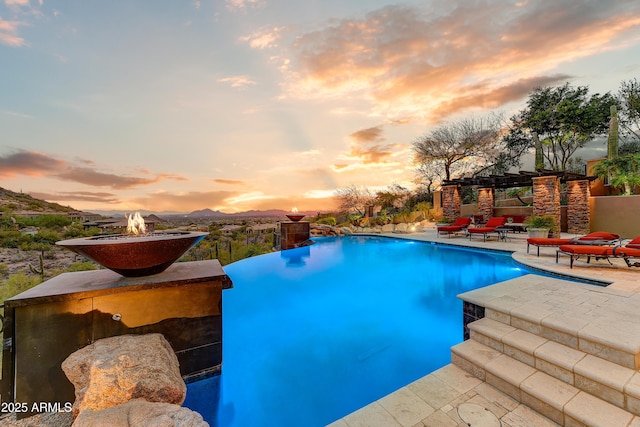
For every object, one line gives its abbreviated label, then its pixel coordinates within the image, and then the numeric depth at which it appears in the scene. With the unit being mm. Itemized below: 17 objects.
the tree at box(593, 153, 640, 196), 10859
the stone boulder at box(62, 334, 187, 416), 1689
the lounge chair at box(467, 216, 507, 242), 10227
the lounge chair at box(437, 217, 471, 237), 11445
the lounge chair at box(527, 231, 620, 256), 6367
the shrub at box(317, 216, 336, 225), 18391
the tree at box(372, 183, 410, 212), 20203
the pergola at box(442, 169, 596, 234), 10438
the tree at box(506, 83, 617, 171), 16172
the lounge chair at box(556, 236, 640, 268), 5156
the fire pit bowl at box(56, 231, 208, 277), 2076
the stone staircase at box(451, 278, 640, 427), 1789
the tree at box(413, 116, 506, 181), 19484
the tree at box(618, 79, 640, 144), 15852
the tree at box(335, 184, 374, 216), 21400
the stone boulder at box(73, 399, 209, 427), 1265
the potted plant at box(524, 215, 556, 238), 9406
